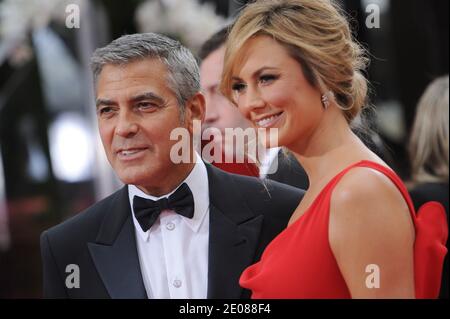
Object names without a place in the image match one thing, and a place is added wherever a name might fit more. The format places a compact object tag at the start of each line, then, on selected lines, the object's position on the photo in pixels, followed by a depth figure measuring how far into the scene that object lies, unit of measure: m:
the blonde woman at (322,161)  5.15
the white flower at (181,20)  5.51
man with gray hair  5.25
